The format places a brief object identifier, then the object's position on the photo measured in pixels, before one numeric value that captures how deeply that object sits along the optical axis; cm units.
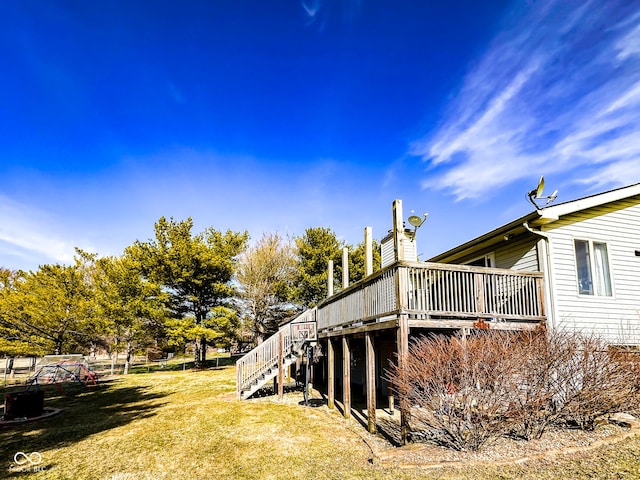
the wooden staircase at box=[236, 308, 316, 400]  1255
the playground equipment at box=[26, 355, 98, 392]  1681
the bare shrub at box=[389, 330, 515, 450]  589
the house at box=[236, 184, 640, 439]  752
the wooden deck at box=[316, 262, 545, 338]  724
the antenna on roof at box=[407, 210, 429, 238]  1355
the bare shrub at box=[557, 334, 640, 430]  653
